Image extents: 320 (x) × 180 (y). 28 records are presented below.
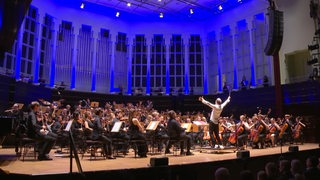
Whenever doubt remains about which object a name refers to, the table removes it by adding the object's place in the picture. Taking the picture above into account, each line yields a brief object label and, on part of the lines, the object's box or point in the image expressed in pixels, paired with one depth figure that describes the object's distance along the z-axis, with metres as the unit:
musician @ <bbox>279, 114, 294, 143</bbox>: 11.68
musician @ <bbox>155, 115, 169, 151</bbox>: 8.85
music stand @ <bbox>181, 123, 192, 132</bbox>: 9.47
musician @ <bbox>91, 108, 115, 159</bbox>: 7.34
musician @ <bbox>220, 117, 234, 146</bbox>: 10.79
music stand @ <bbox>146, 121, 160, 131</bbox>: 8.01
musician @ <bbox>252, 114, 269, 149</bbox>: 10.50
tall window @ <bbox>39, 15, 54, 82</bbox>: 17.16
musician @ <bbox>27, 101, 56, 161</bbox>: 6.84
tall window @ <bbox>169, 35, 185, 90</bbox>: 21.05
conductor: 8.67
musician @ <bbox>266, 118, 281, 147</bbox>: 11.44
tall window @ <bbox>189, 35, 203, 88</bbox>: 21.14
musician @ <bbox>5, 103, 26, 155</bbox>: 7.71
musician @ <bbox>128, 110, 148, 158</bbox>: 7.87
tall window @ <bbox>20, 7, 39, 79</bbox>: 15.85
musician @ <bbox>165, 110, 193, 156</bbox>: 8.30
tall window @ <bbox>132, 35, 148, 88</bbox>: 20.80
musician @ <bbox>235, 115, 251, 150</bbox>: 10.11
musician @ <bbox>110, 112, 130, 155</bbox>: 7.98
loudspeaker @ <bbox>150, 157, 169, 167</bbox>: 5.47
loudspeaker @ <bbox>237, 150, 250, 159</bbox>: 6.80
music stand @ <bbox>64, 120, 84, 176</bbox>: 4.14
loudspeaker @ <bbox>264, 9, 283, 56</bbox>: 8.80
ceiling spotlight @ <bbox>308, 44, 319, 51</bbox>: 11.95
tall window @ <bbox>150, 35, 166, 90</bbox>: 20.97
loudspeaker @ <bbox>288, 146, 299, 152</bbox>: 8.30
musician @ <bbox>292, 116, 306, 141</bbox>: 12.54
